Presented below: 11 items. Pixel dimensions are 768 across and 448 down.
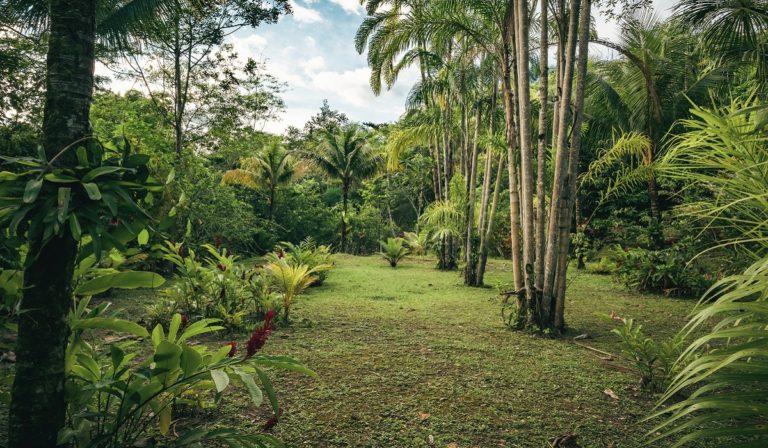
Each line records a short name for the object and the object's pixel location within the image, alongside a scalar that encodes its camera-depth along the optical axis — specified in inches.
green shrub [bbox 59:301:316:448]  53.1
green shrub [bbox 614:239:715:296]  266.1
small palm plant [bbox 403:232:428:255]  573.8
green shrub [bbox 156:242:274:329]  164.1
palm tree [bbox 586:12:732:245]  325.7
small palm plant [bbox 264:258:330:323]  186.7
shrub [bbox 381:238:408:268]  463.5
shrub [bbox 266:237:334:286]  283.6
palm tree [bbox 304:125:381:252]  740.0
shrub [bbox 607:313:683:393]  110.2
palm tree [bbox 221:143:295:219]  699.4
